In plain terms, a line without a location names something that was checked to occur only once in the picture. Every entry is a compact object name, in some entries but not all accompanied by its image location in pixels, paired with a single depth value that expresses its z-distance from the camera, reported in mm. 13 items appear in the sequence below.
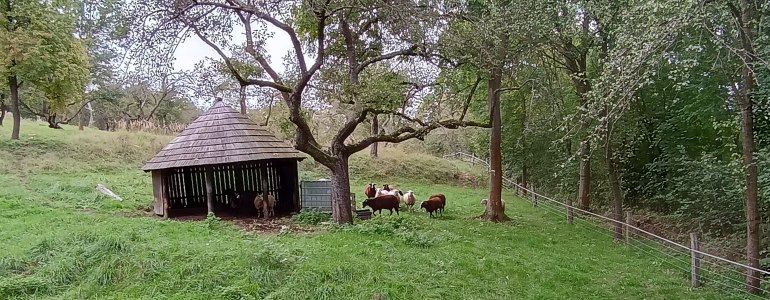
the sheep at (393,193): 14125
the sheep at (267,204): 12309
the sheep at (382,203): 12828
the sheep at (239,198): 13667
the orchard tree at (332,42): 9883
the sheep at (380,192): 14494
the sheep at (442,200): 13996
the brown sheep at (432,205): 13811
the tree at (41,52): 18125
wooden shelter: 12023
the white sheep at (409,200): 14750
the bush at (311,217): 11602
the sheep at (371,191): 15391
